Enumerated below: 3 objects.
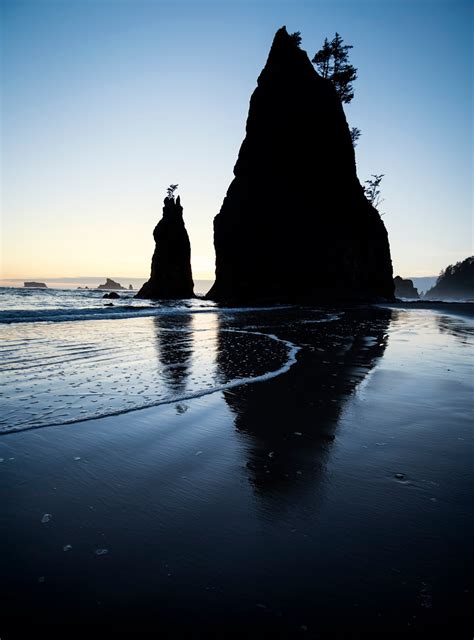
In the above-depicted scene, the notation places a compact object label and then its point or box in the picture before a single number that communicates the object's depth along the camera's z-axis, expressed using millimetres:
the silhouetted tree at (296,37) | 42875
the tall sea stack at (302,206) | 37938
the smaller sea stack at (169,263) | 60219
